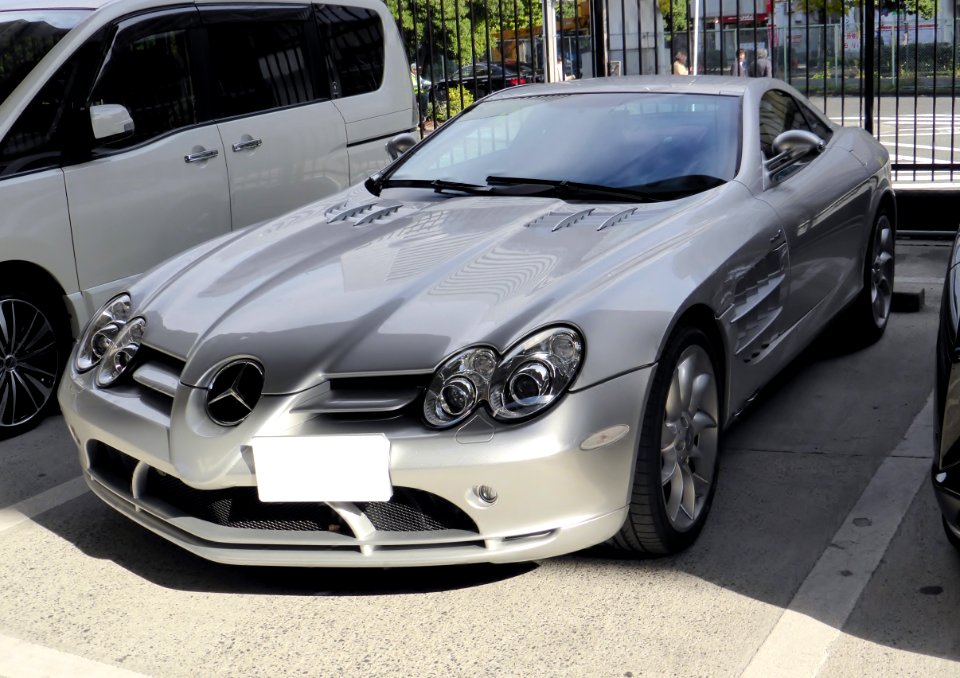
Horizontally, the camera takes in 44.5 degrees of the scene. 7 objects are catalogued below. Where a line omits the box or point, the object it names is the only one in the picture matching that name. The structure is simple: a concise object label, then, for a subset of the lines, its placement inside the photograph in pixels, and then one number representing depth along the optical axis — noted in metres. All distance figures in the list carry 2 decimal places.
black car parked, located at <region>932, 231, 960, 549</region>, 2.75
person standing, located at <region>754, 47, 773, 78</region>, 13.43
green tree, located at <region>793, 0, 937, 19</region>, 15.71
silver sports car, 2.96
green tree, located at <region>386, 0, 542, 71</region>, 22.31
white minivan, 4.97
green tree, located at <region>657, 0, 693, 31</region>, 21.12
